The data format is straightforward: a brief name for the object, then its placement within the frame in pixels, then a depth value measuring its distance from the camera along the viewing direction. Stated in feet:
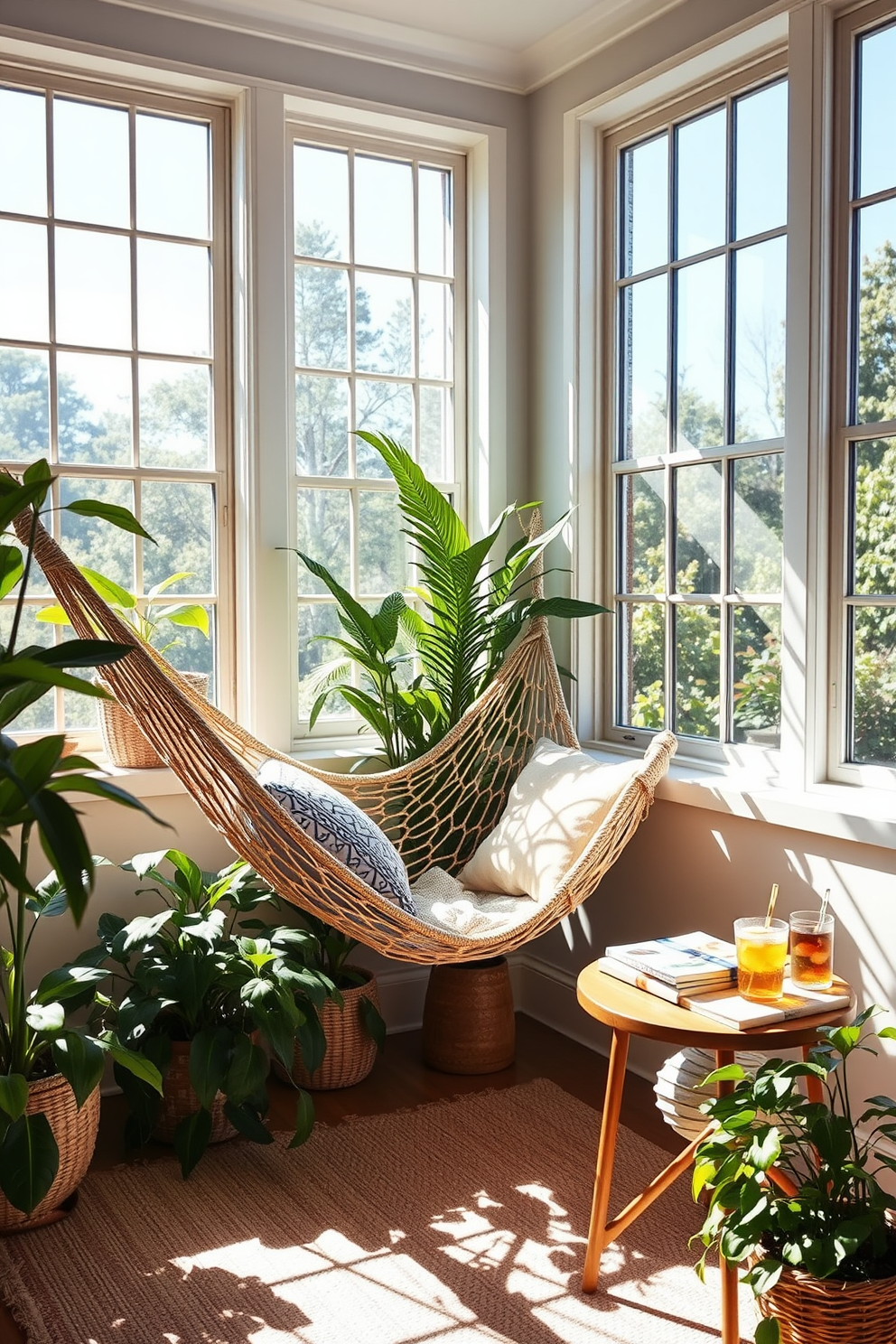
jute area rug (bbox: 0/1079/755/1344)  6.52
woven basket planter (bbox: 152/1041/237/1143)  8.52
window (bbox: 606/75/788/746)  9.15
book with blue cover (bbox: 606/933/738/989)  6.55
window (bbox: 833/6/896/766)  8.03
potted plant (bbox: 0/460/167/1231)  5.03
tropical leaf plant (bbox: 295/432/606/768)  9.83
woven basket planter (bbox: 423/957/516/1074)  9.84
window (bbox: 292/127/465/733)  10.89
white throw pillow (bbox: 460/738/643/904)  8.98
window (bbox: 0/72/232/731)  9.70
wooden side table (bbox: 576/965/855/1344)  6.00
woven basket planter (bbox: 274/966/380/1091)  9.43
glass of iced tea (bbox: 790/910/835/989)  6.52
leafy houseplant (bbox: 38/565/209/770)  9.57
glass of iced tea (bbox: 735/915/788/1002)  6.38
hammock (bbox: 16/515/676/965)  7.38
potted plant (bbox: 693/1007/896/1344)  5.30
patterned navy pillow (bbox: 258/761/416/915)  8.11
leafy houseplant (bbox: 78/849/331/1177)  8.08
